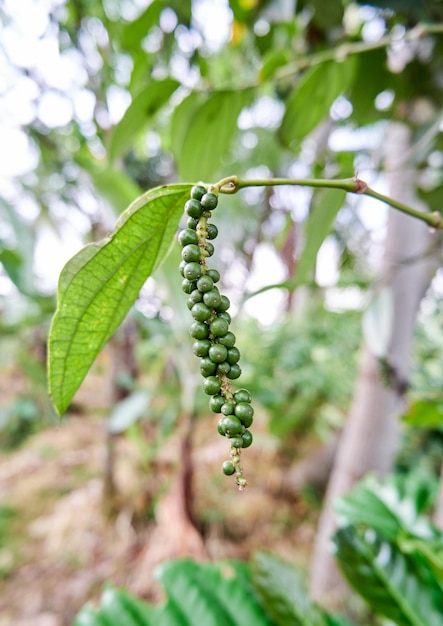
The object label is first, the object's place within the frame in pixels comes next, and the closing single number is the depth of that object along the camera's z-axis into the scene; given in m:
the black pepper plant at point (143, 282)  0.23
